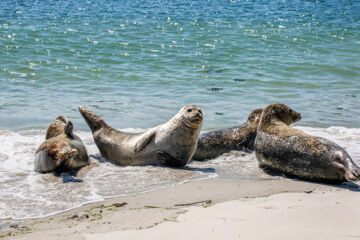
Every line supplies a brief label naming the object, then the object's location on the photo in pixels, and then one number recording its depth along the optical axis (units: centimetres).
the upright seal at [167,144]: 1118
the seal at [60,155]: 1020
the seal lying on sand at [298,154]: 933
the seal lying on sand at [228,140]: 1230
